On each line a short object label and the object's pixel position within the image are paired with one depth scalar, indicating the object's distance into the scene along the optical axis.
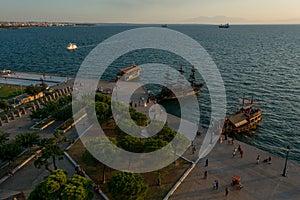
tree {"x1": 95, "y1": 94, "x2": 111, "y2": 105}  51.81
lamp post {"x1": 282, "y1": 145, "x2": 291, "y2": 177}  34.91
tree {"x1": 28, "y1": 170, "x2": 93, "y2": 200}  24.50
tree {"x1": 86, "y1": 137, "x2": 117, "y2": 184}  30.78
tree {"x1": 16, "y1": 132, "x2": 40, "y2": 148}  36.66
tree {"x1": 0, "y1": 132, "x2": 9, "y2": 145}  36.98
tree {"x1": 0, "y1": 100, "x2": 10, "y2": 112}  53.66
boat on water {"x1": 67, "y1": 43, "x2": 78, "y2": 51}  174.36
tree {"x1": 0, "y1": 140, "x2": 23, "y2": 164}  33.45
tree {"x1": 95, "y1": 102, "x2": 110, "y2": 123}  45.81
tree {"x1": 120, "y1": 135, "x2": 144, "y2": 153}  33.56
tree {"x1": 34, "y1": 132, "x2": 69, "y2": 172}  30.30
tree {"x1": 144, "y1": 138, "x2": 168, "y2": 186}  32.91
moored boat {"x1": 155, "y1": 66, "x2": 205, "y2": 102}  69.81
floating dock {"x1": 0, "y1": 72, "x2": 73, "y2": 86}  79.88
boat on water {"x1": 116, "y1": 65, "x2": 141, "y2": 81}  83.01
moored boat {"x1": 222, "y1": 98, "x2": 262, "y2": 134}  53.50
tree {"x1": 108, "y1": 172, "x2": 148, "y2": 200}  26.30
